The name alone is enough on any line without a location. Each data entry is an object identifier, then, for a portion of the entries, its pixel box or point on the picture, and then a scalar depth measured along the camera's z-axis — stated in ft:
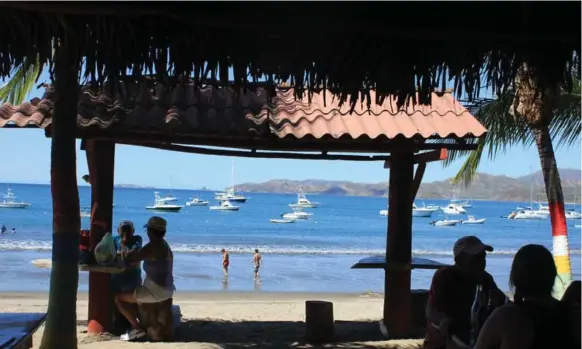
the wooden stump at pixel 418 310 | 24.98
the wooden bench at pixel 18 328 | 13.43
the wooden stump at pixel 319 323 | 23.94
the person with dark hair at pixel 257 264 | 67.27
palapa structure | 10.45
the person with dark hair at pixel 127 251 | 23.41
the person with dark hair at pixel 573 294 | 9.52
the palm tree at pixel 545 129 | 27.45
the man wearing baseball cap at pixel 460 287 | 12.55
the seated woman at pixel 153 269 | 22.17
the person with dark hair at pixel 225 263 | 66.54
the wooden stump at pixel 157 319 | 22.89
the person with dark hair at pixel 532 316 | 8.63
